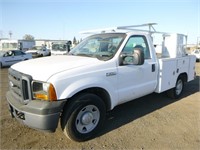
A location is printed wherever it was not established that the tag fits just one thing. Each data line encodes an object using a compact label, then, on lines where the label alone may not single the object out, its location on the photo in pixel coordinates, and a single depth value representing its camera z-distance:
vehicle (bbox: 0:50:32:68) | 15.69
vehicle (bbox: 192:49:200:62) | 21.70
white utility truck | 2.92
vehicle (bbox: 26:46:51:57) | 27.44
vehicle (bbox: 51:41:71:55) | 22.41
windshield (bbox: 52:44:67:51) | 22.67
